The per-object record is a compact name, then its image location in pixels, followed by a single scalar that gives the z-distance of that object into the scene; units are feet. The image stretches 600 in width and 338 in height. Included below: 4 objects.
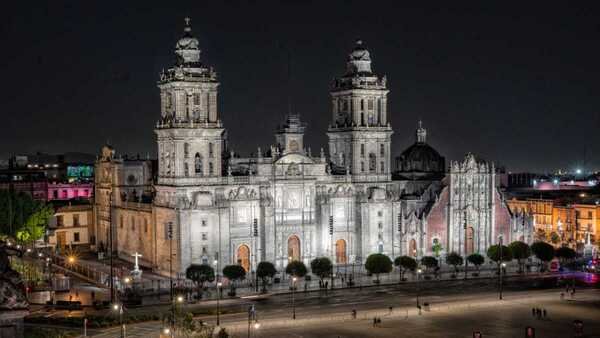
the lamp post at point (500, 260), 335.63
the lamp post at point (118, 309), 198.85
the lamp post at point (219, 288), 293.84
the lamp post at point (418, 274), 331.77
